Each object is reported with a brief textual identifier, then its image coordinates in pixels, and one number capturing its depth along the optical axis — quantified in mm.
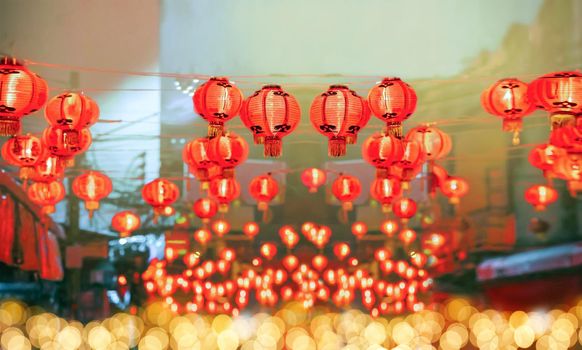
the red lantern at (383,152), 9227
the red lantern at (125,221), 12883
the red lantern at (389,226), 14031
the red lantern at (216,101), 8031
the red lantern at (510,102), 8289
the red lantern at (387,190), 10938
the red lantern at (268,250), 15711
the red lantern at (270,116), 7906
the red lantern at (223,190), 11094
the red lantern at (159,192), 10828
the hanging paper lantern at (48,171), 10188
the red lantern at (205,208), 12242
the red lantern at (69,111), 8133
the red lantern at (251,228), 15266
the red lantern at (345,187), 11625
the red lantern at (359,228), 15133
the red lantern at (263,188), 11508
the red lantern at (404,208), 12086
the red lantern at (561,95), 7625
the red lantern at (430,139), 9844
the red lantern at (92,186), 10656
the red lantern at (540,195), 12273
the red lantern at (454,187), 11703
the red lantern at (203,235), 14672
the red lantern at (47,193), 11000
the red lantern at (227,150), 9211
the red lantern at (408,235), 15031
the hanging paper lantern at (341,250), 15641
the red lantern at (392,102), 7902
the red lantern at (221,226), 14336
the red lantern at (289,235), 15203
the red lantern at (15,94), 7301
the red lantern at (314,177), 12523
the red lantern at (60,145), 8812
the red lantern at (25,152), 9125
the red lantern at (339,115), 7926
